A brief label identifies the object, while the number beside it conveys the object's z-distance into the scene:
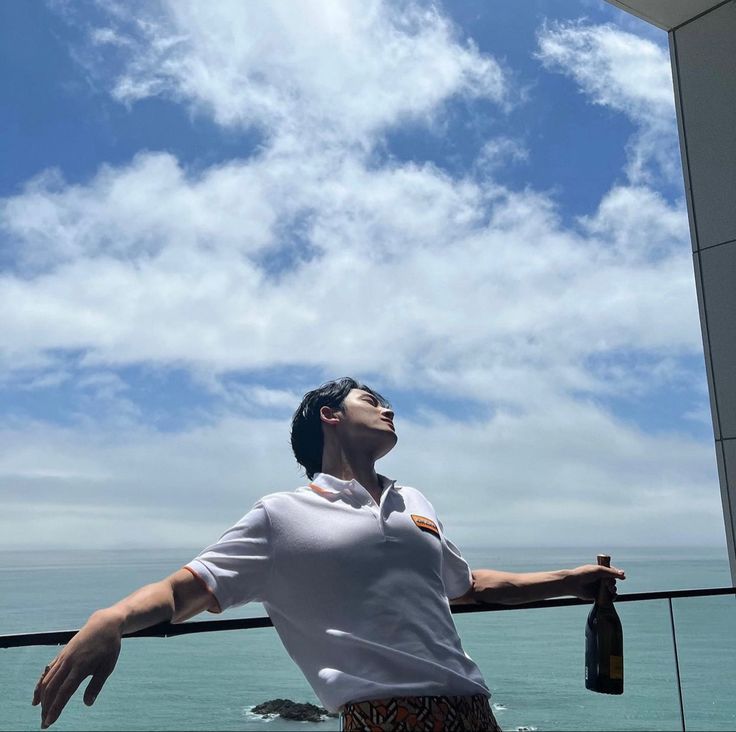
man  1.22
